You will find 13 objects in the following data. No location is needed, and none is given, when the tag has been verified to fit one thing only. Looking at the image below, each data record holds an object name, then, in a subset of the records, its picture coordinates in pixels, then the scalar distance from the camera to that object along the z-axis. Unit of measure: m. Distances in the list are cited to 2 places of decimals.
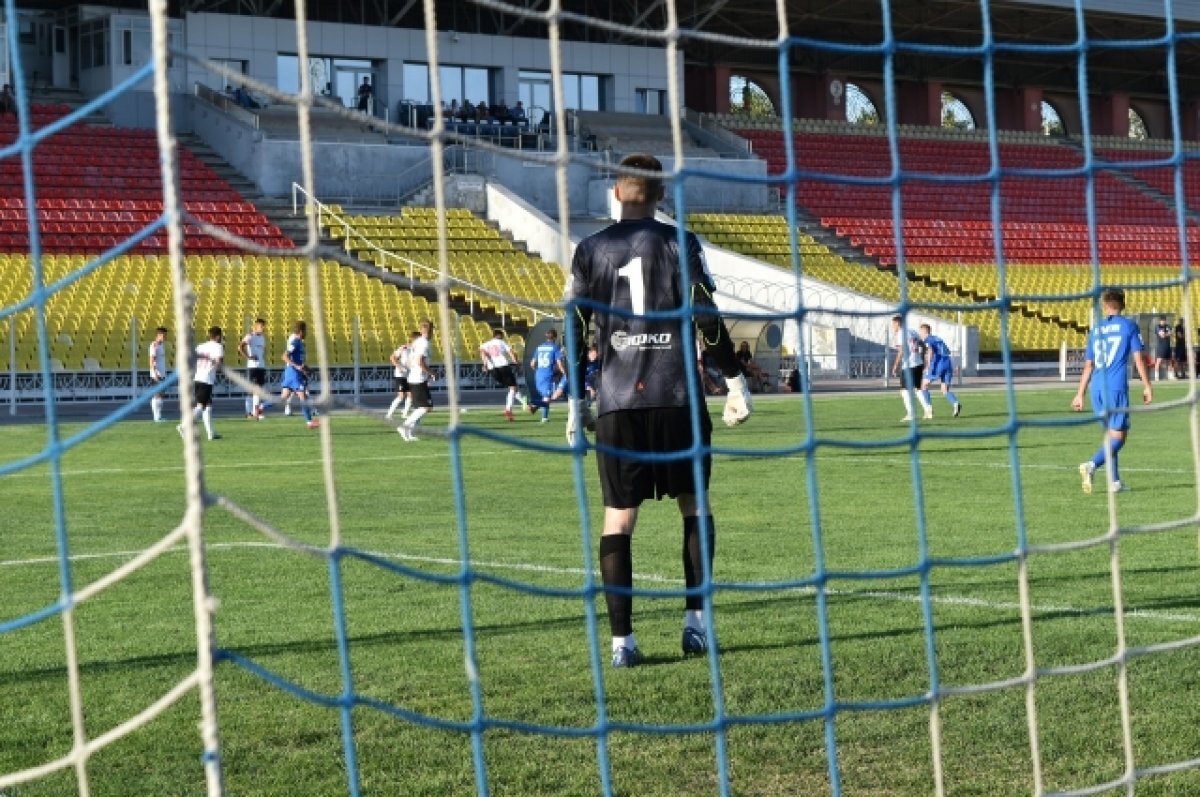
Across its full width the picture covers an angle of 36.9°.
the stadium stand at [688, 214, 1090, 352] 40.06
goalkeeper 6.64
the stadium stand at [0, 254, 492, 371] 30.05
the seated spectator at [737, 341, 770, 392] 32.72
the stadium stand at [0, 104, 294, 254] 34.69
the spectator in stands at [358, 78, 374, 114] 42.00
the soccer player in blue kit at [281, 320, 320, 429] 24.48
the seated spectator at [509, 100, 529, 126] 43.09
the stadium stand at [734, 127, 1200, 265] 45.22
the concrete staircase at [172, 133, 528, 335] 35.75
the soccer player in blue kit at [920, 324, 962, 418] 25.28
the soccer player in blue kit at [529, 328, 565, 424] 25.33
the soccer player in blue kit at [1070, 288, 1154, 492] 12.77
